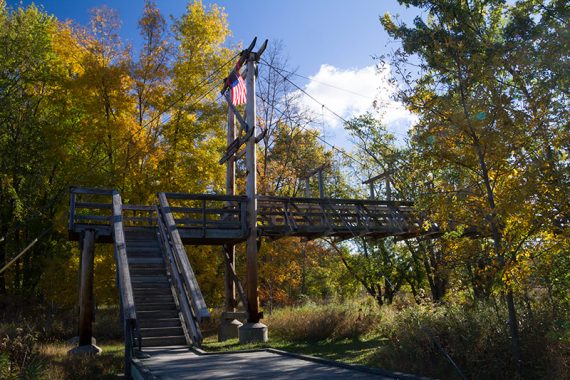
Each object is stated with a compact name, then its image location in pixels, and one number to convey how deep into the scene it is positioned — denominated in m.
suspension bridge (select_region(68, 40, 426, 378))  8.14
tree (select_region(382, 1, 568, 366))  7.79
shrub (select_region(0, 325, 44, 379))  8.40
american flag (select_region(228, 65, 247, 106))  15.20
